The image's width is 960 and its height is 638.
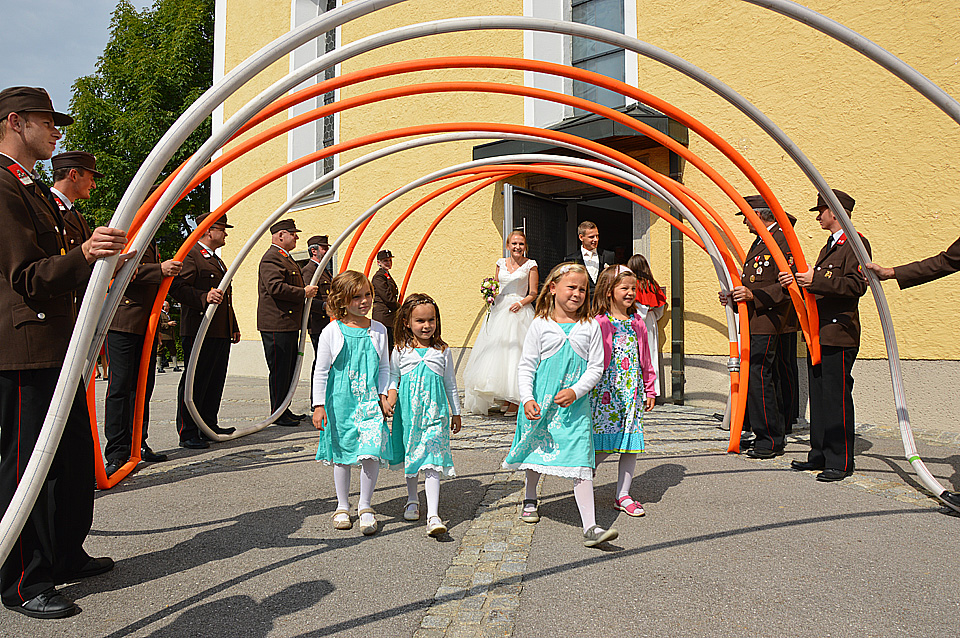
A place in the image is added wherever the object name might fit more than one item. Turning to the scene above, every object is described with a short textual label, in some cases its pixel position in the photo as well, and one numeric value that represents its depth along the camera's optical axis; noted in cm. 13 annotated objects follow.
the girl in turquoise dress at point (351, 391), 391
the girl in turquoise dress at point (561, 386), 364
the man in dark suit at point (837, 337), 484
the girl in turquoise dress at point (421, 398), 394
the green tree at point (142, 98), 2125
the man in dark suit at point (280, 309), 738
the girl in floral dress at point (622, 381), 418
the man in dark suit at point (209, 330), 644
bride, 758
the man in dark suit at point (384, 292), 935
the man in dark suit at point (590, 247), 786
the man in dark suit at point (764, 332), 578
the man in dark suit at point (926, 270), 398
